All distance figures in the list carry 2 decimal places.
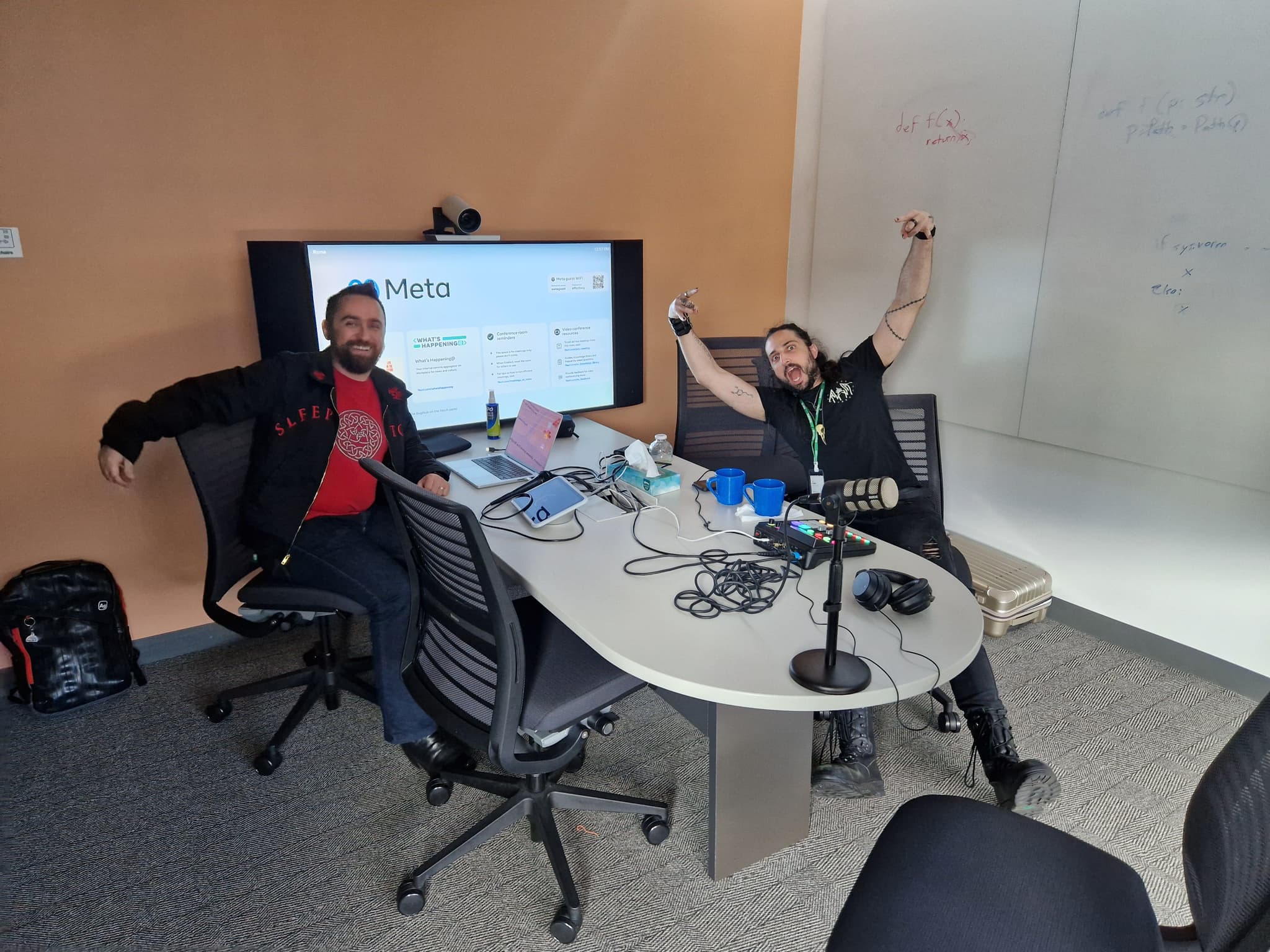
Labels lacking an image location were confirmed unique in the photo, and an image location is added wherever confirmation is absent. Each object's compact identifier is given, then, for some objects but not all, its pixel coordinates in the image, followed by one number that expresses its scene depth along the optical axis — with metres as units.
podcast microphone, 1.41
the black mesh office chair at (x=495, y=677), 1.52
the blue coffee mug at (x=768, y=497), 2.00
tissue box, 2.27
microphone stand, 1.29
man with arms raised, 2.46
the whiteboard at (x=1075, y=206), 2.36
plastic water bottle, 2.52
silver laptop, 2.36
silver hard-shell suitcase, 2.88
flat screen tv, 2.68
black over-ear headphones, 1.54
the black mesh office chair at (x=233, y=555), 2.11
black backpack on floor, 2.51
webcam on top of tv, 2.93
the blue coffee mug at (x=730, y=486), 2.14
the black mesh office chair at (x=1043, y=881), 0.97
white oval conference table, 1.36
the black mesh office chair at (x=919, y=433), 2.66
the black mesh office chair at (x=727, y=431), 3.12
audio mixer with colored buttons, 1.77
